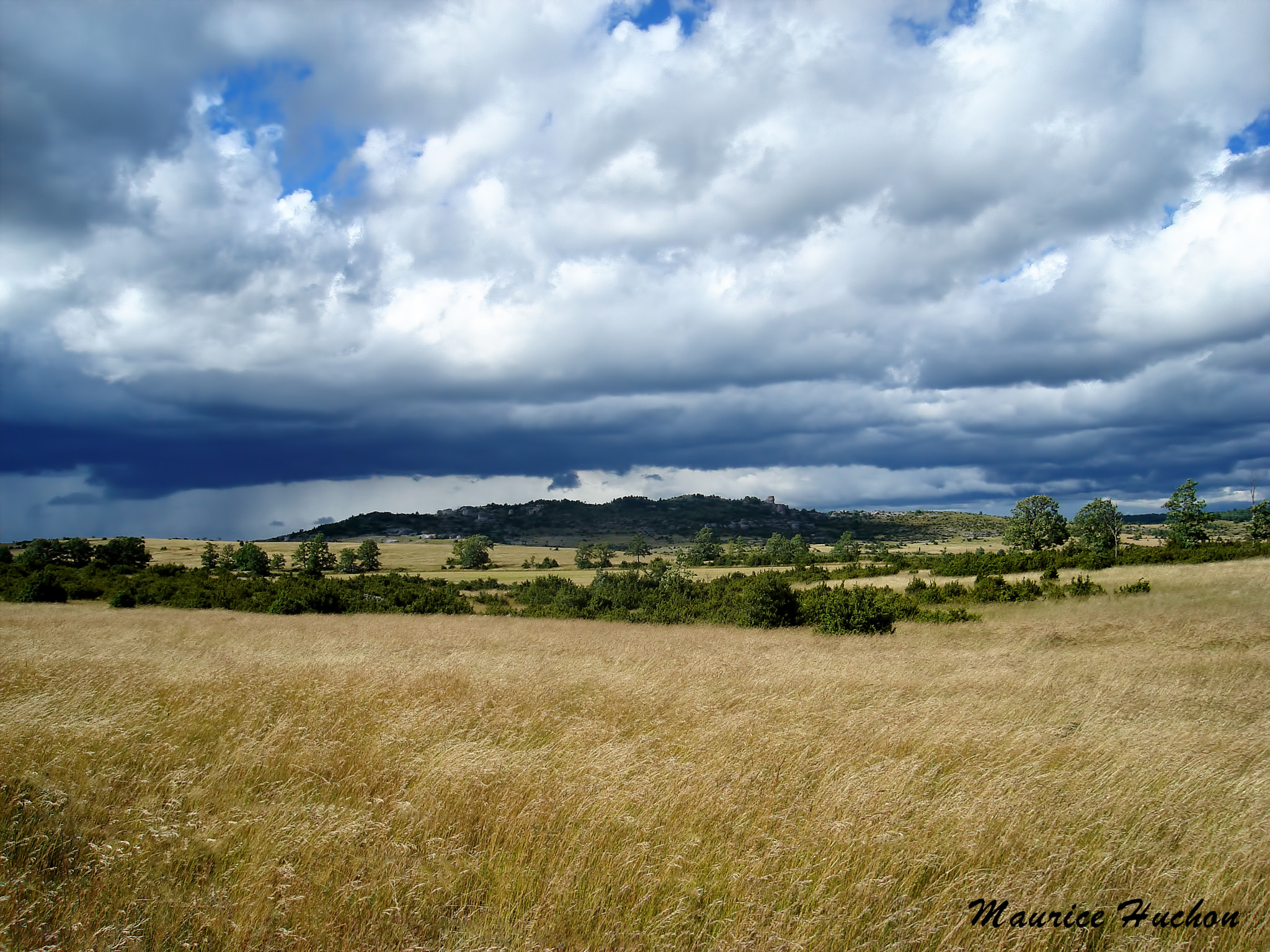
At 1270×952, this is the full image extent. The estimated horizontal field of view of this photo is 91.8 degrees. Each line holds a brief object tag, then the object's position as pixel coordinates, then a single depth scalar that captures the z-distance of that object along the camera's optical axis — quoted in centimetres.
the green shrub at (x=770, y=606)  2970
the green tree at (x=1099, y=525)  7400
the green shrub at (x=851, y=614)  2616
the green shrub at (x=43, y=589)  3481
